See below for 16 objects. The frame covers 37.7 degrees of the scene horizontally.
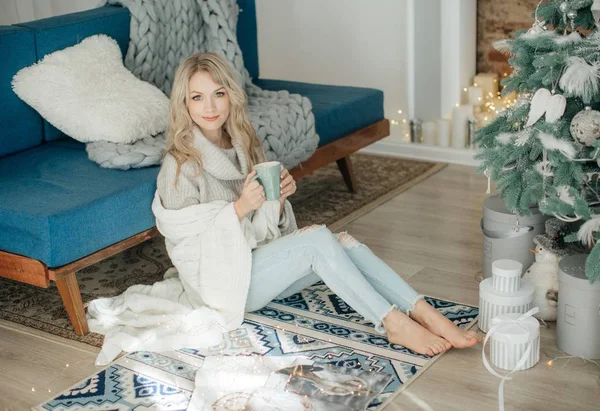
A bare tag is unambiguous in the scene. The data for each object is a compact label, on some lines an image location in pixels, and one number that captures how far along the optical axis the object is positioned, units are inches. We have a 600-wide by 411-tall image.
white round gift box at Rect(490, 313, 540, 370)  85.1
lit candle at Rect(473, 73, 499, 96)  167.8
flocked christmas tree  85.4
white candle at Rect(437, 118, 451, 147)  162.9
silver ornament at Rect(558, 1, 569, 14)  90.1
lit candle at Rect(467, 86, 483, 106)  166.4
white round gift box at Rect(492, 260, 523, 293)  90.6
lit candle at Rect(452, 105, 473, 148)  161.6
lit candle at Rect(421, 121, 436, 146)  164.6
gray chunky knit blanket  122.7
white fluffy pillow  112.2
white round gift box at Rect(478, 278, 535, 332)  90.5
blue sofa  93.7
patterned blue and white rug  84.4
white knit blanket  93.8
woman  91.0
